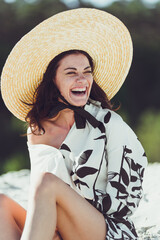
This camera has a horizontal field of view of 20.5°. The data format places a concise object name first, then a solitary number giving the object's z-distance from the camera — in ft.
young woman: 7.07
